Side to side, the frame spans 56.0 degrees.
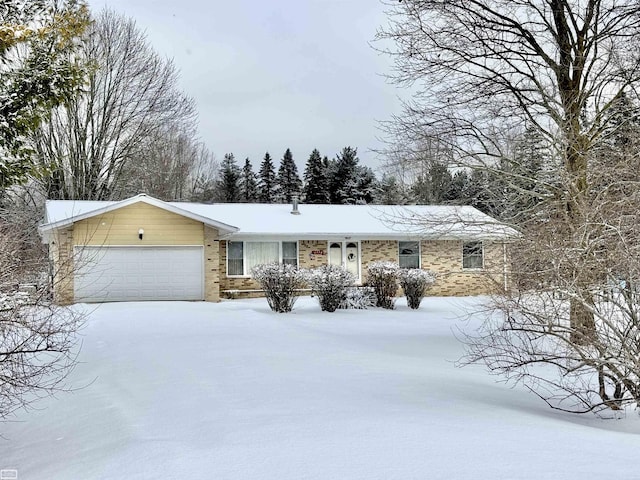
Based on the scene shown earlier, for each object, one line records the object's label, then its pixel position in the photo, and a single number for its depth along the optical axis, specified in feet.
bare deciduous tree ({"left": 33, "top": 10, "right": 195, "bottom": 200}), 95.14
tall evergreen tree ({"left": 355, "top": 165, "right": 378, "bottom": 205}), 144.97
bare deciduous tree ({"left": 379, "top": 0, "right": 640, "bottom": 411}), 31.96
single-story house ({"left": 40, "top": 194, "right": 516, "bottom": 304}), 63.98
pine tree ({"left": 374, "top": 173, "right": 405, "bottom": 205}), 137.59
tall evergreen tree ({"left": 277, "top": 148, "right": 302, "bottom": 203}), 163.92
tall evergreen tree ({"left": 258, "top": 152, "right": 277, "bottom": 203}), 165.68
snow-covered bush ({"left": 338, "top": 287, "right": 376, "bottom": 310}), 58.59
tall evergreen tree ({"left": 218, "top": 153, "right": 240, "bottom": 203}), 157.58
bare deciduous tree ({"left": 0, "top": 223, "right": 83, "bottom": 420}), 19.25
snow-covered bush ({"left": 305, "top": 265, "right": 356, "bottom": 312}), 55.62
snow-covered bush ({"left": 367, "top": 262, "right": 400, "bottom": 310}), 60.13
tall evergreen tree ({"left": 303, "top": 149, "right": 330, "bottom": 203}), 150.41
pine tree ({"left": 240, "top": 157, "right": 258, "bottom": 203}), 164.55
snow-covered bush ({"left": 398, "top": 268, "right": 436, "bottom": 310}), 60.29
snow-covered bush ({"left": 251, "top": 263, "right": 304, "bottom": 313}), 53.98
